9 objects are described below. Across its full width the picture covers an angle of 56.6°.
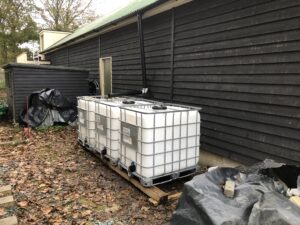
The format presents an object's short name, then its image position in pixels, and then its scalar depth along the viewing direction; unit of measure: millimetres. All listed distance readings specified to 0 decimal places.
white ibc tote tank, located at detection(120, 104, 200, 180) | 3750
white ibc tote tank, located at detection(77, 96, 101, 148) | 5410
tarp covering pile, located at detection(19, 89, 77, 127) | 8133
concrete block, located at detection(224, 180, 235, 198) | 2289
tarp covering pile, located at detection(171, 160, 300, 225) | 1946
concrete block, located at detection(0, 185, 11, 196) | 3685
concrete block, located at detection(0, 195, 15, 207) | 3402
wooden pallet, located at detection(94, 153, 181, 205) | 3650
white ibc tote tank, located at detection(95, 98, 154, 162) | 4543
